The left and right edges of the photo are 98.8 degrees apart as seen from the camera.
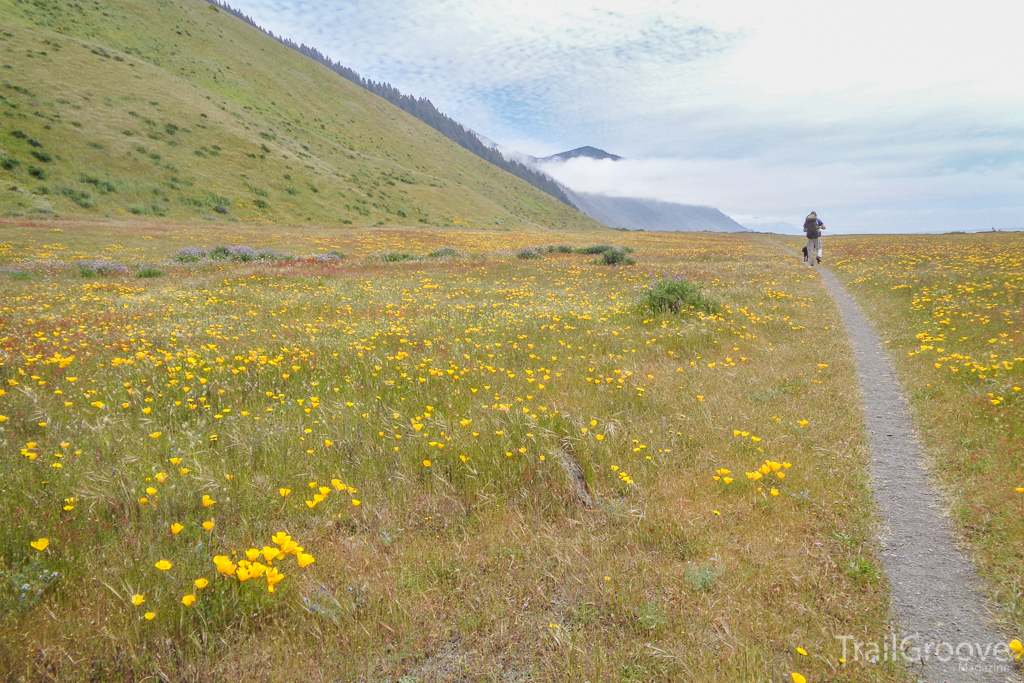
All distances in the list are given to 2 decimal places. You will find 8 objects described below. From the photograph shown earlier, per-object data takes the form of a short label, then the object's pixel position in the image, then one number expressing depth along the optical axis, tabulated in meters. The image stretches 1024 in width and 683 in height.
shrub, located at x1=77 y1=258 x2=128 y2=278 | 17.62
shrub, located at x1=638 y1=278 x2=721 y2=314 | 11.81
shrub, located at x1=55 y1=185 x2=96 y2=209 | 41.75
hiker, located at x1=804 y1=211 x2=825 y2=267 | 22.45
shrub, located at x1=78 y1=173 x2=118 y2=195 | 45.00
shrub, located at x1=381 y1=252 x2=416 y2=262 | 29.97
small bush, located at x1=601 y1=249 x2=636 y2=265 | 28.95
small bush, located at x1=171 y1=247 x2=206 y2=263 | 23.95
